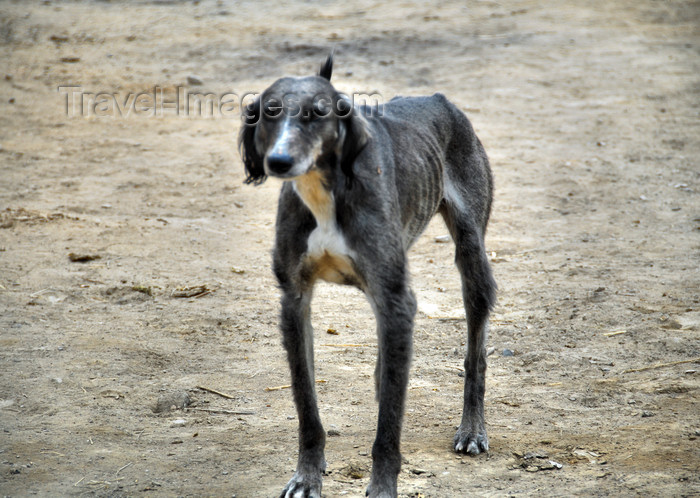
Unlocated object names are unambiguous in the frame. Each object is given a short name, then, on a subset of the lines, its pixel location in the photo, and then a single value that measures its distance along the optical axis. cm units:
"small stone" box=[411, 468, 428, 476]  826
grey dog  711
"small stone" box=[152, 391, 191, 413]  945
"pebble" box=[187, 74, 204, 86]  2382
